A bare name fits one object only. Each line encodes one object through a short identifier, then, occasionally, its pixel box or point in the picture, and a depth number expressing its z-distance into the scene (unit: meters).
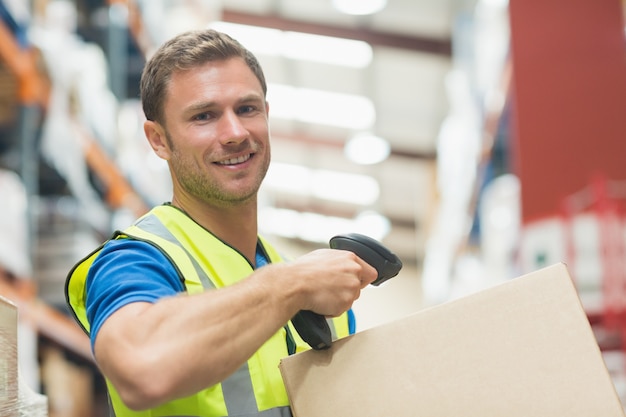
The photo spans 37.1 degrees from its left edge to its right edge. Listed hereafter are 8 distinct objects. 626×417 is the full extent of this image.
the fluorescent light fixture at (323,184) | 17.55
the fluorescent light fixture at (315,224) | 19.22
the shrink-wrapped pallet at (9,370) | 1.44
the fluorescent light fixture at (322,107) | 14.04
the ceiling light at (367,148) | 14.87
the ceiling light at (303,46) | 12.36
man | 1.24
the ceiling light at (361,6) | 11.19
